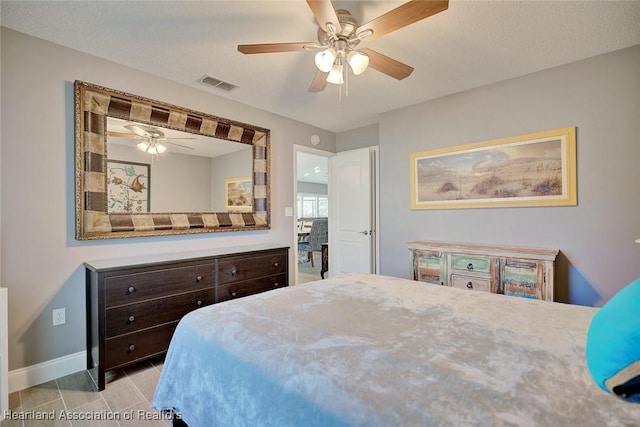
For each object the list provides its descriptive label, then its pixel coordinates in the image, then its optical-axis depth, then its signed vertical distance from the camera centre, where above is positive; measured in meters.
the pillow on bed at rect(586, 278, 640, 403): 0.72 -0.37
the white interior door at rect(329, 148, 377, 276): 4.05 +0.02
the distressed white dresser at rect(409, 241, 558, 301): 2.41 -0.49
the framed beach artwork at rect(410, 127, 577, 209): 2.61 +0.40
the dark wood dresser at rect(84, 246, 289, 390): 2.05 -0.64
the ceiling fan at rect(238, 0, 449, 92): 1.47 +1.02
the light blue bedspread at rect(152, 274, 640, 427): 0.74 -0.48
